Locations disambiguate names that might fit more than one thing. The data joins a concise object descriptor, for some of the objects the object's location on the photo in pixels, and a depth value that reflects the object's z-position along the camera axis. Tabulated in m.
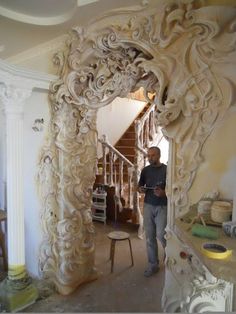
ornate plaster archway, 1.78
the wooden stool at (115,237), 3.17
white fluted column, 2.24
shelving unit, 4.75
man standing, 2.92
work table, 1.08
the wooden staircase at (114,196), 4.66
